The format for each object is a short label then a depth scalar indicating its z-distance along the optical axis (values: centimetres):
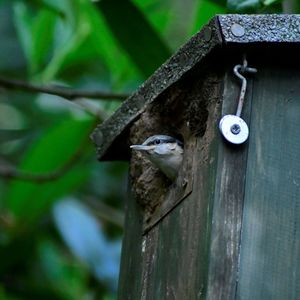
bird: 759
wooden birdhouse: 664
